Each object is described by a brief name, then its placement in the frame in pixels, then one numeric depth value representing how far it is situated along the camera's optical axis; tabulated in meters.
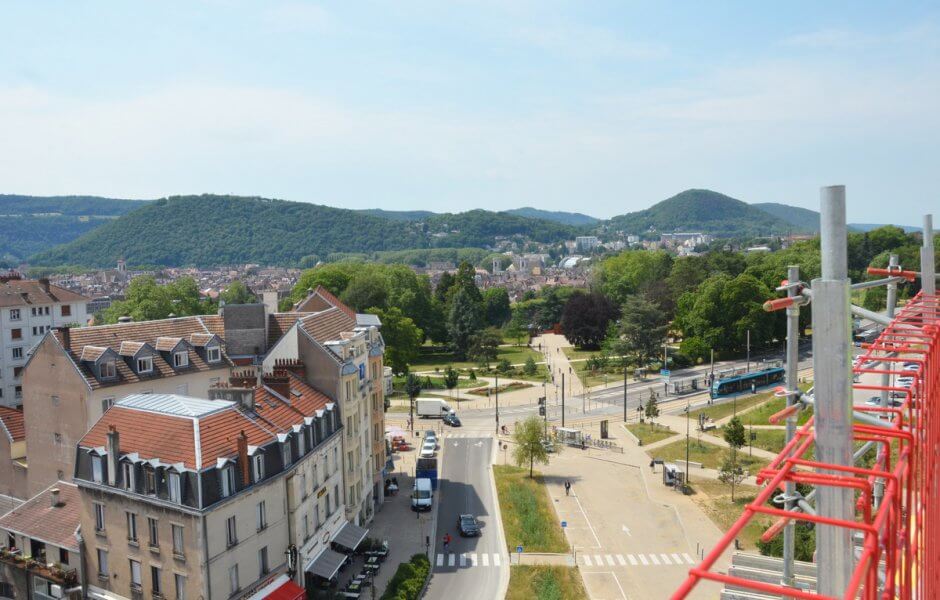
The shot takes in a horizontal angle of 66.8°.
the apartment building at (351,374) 37.06
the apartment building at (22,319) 58.59
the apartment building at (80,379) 33.56
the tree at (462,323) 100.06
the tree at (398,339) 81.31
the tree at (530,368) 84.81
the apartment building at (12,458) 36.34
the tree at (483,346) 96.12
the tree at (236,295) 135.75
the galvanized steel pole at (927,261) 15.86
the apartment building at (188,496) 25.44
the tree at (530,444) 48.17
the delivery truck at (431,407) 65.81
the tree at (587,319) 97.56
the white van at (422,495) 42.66
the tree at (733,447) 45.16
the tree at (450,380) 78.38
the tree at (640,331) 82.44
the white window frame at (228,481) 26.02
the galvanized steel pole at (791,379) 10.92
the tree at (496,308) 125.44
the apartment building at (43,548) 29.05
